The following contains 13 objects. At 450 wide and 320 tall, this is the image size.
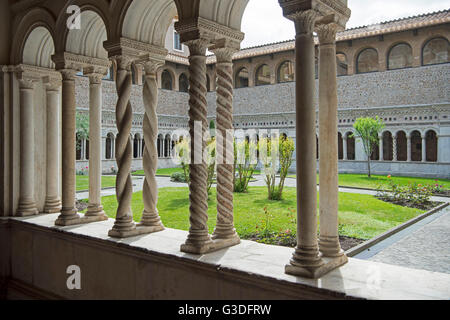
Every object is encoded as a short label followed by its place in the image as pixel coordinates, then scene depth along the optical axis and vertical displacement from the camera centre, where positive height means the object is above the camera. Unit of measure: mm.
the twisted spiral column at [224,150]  4047 +113
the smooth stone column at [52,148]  5953 +214
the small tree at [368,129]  18375 +1433
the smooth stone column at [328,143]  3367 +146
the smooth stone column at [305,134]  3141 +208
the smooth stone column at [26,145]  5871 +261
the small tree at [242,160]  12961 +34
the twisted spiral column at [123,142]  4520 +226
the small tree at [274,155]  11844 +178
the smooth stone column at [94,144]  5332 +241
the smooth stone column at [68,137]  5281 +329
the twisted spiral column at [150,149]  4559 +146
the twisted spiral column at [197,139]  3857 +219
